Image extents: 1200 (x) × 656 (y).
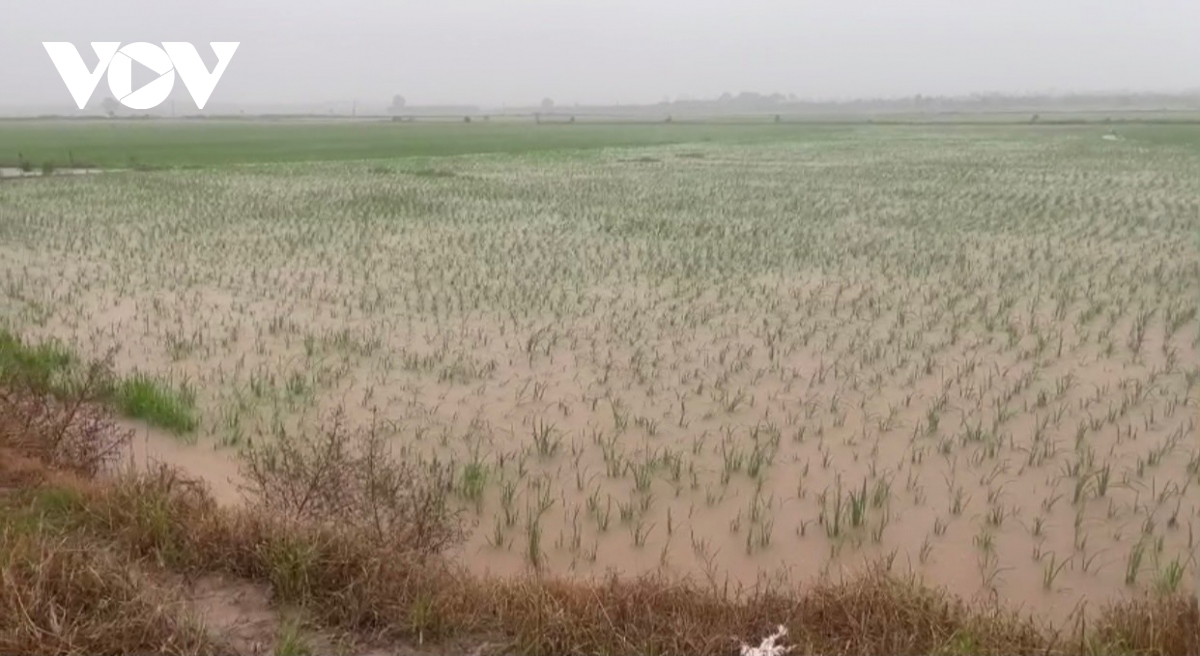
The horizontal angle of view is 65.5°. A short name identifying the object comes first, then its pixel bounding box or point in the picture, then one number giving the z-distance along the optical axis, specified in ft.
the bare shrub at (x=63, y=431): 13.58
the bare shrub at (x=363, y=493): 11.11
